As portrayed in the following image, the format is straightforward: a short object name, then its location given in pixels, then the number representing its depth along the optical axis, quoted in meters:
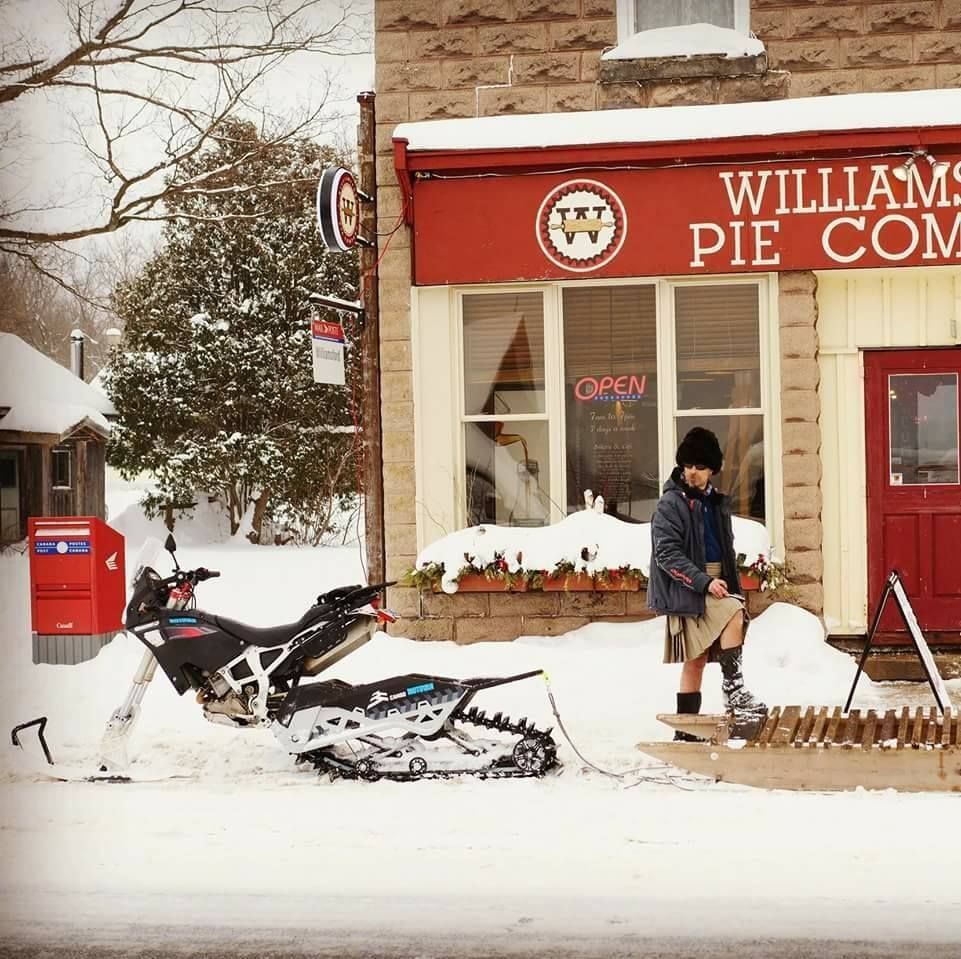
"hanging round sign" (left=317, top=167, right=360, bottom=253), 10.22
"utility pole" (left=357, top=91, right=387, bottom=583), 11.08
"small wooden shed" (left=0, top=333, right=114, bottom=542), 20.84
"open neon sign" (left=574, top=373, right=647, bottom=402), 10.90
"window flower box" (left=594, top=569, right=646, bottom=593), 10.37
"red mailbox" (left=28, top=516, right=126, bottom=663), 10.52
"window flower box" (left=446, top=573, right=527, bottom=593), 10.52
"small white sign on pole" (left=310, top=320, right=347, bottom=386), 10.47
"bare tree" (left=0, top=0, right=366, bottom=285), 11.84
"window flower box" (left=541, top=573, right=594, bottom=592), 10.44
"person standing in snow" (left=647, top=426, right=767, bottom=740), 7.59
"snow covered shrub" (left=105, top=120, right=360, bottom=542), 22.52
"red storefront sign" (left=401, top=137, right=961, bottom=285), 10.27
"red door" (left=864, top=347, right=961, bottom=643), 10.62
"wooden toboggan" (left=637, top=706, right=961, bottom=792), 6.70
